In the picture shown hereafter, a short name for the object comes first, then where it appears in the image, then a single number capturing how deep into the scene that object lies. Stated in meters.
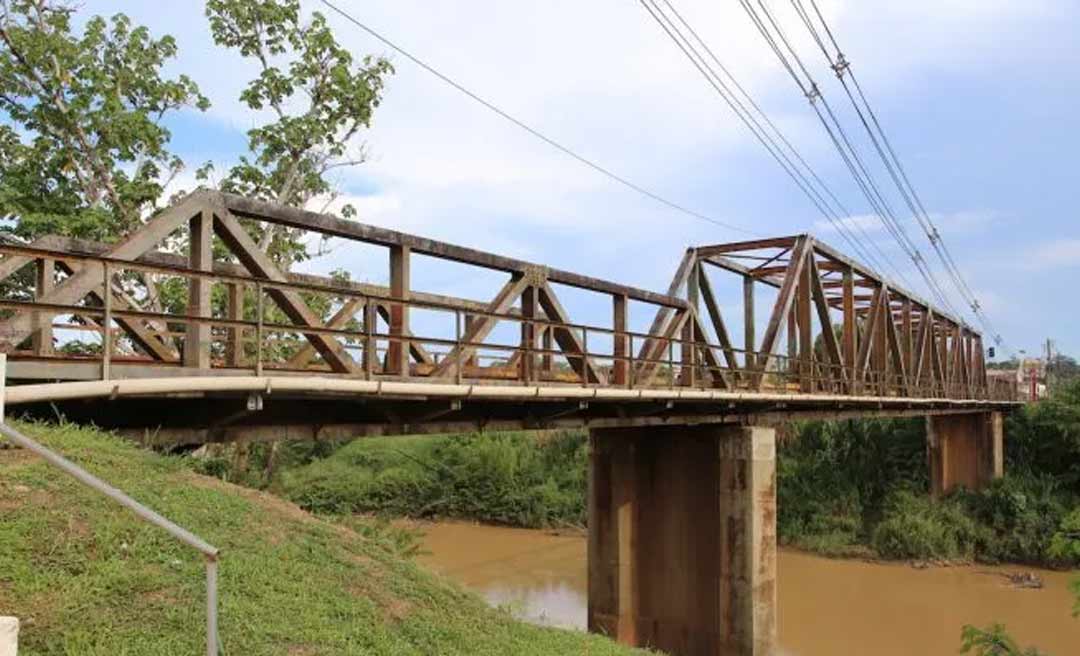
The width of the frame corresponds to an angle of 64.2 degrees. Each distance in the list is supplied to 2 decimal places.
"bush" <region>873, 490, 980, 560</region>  33.47
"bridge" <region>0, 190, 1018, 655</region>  7.10
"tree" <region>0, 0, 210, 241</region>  15.38
